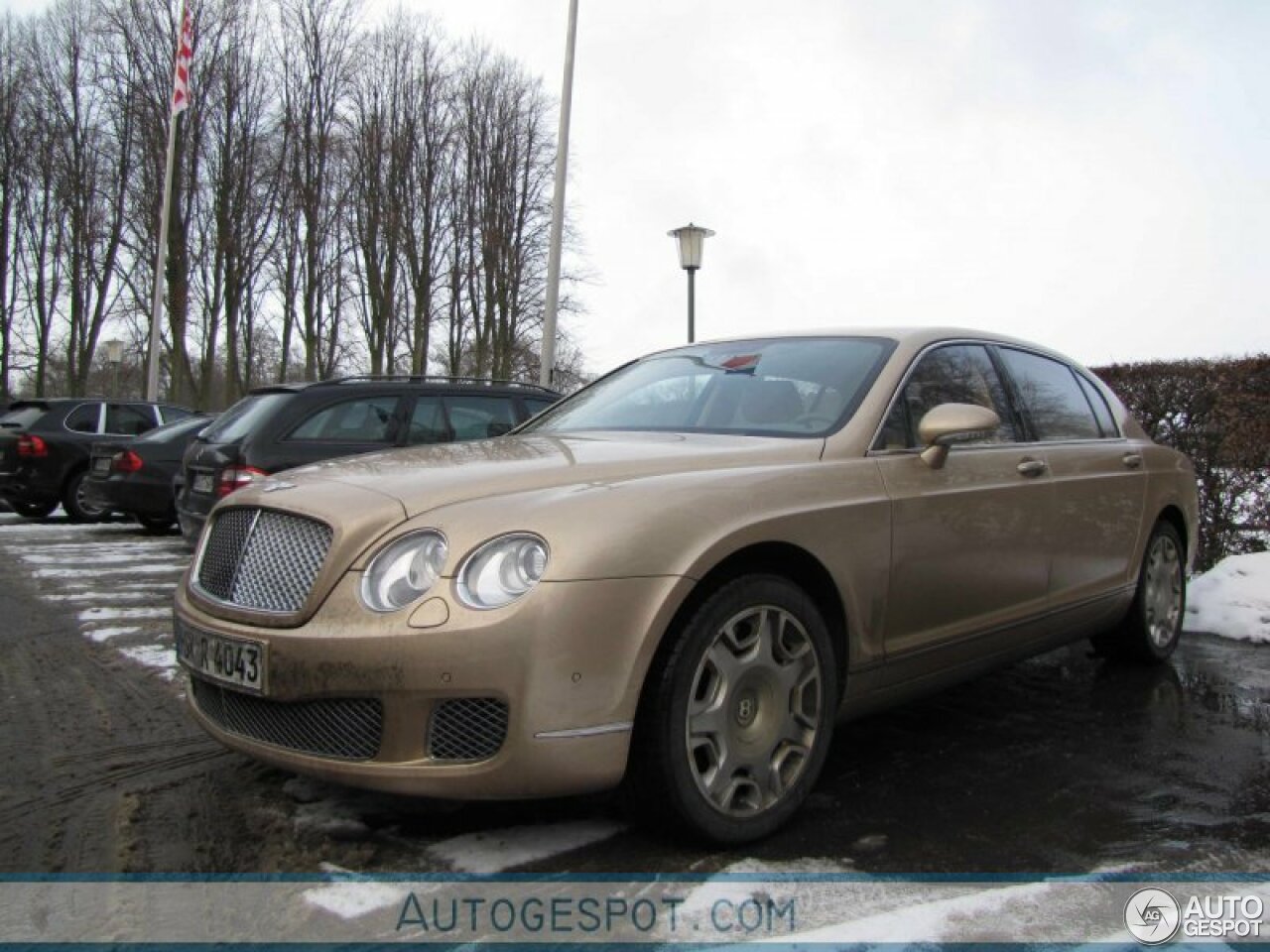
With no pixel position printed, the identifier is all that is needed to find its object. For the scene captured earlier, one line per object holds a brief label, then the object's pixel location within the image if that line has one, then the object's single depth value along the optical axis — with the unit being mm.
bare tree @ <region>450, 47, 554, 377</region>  34844
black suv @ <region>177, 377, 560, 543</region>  7031
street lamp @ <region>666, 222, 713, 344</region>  14734
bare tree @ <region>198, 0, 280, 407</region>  28562
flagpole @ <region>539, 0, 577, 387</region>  16953
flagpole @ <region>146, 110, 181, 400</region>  23672
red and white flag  19969
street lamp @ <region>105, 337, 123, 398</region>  29609
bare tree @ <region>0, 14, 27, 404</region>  29438
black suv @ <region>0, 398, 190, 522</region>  12039
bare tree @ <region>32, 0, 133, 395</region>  28609
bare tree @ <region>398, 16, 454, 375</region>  33094
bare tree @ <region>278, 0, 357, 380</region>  30281
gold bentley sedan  2412
